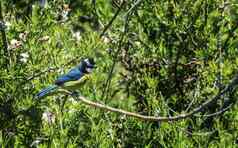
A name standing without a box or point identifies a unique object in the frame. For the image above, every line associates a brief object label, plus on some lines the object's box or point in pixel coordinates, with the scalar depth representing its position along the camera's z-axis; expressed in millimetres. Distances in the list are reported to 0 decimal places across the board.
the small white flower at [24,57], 8320
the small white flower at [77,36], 9387
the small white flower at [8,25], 8483
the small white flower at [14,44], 8344
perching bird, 7336
